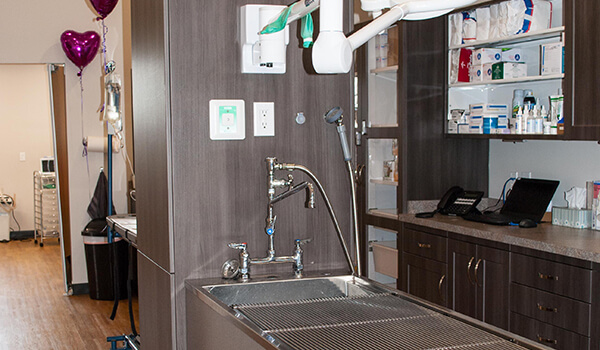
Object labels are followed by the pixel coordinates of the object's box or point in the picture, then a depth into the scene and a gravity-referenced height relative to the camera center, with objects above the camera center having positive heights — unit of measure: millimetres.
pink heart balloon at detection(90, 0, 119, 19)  5391 +1096
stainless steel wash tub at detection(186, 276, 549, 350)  1635 -509
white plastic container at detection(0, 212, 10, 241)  8945 -1087
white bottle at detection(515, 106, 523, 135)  3766 +62
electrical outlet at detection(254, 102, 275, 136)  2439 +73
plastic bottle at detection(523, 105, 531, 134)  3730 +80
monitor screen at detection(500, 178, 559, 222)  3765 -375
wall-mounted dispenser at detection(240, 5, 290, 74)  2242 +354
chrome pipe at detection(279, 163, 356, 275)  2393 -227
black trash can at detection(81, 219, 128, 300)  5641 -1023
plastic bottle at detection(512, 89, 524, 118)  3889 +204
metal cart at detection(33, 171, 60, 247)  8883 -865
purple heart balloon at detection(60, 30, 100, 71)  5625 +809
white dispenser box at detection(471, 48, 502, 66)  3971 +474
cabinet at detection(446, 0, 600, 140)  3316 +374
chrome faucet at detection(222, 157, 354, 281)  2367 -322
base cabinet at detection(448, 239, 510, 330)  3453 -795
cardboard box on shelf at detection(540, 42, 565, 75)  3479 +395
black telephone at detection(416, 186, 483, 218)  4121 -423
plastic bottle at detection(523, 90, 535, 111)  3803 +186
